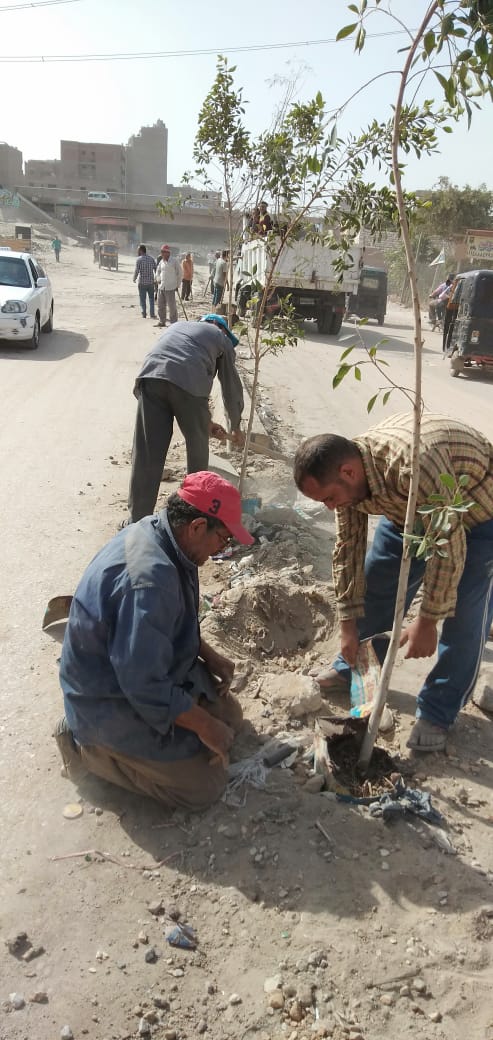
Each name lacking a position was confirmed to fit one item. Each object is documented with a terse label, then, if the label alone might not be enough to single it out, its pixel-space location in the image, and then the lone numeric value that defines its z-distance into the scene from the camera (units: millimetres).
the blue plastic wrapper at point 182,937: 2264
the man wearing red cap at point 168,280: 14484
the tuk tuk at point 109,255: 39197
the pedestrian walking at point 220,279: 14960
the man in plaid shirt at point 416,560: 2678
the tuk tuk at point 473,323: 13055
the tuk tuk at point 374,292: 21688
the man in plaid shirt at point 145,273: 16423
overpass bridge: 58281
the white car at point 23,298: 11875
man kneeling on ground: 2379
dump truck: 15484
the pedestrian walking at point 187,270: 16969
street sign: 24925
